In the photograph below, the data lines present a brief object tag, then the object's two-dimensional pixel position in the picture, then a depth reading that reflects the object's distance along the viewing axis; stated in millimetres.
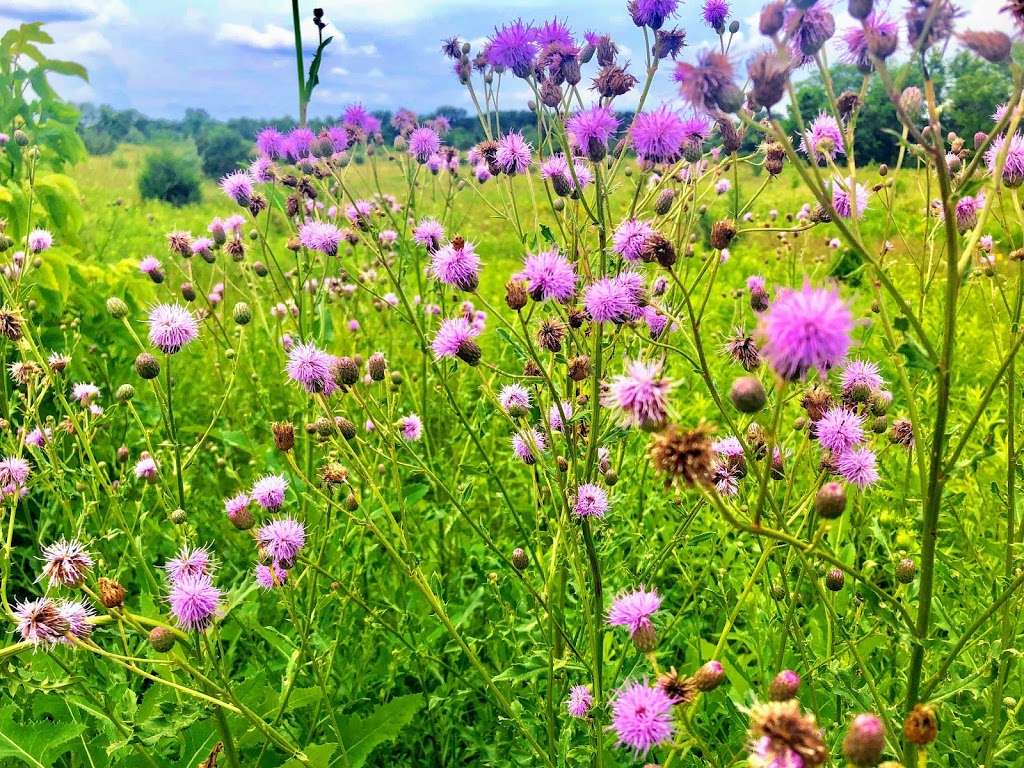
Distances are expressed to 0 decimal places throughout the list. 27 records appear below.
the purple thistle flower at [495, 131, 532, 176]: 428
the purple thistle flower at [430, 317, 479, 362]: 349
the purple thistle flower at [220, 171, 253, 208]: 558
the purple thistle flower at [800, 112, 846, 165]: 379
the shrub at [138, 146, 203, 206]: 15452
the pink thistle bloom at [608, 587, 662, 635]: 291
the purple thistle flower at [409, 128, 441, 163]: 567
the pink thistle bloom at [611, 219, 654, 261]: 314
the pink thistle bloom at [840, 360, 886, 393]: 334
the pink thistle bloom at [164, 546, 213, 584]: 326
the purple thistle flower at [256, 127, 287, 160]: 561
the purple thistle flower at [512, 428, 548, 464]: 349
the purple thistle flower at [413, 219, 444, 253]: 424
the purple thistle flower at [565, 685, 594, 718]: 331
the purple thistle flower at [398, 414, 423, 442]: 484
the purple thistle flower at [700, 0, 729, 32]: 396
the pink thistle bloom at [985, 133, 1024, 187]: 321
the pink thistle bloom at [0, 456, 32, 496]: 389
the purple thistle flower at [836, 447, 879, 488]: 320
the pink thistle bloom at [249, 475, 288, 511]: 380
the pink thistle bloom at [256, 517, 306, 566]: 351
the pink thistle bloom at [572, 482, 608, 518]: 329
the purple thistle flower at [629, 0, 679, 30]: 362
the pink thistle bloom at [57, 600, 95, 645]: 290
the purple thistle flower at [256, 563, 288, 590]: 343
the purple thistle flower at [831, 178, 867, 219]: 390
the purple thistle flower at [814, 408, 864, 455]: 314
